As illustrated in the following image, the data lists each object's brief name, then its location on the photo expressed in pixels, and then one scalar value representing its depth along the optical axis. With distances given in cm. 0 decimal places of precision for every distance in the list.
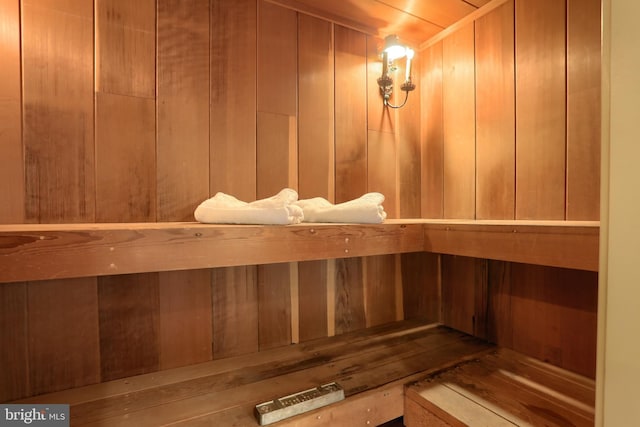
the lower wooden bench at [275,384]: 84
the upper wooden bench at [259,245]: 60
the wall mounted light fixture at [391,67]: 138
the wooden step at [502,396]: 83
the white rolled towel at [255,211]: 83
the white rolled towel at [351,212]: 99
